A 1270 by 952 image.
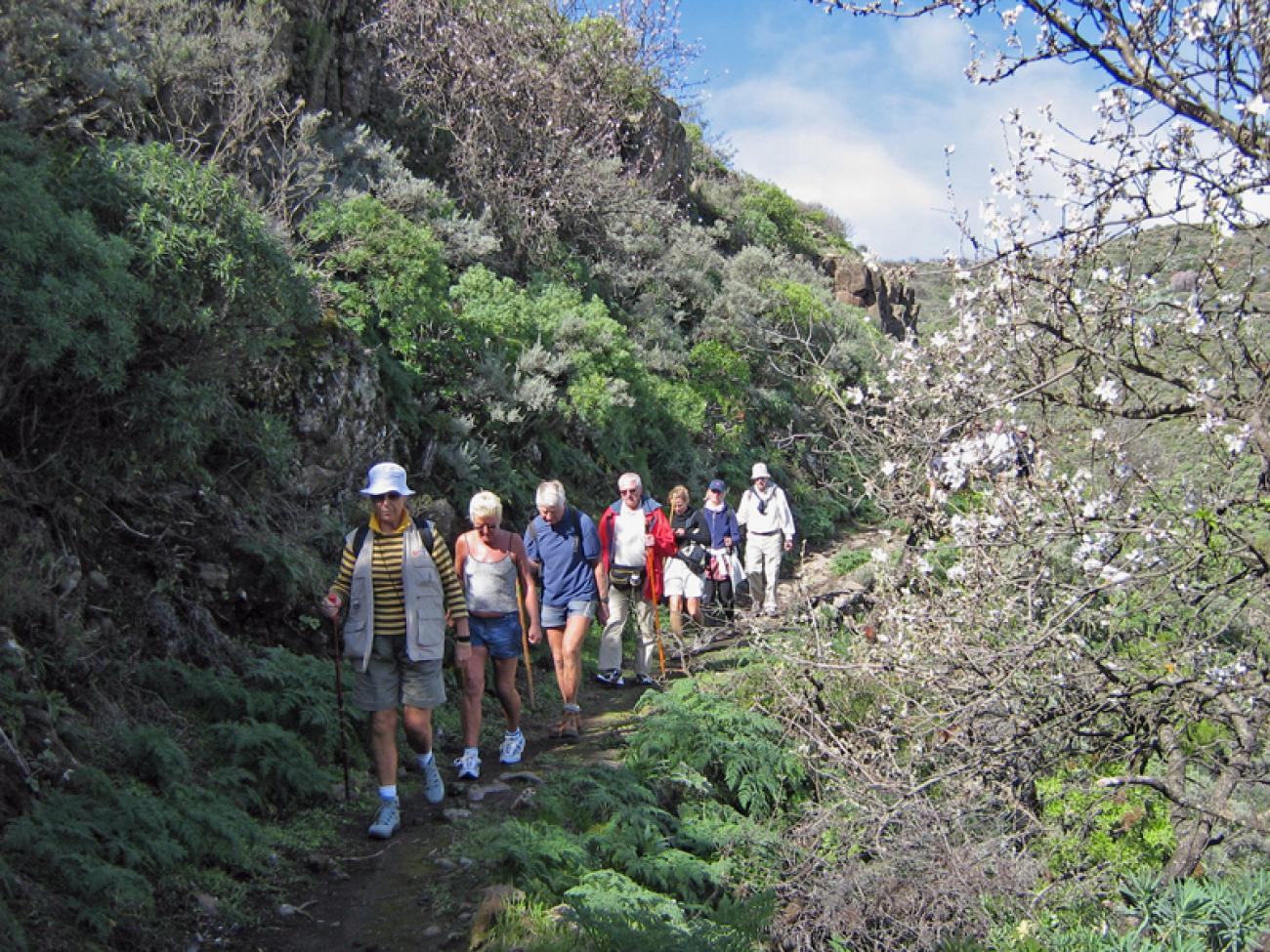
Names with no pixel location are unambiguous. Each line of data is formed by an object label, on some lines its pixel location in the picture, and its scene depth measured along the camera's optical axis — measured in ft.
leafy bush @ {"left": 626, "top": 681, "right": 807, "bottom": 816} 23.67
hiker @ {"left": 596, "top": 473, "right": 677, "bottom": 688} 32.50
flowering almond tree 14.93
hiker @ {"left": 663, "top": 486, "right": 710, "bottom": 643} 35.40
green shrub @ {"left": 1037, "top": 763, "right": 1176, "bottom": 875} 20.51
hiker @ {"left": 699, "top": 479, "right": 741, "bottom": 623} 36.70
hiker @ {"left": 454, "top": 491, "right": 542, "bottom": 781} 24.29
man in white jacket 39.78
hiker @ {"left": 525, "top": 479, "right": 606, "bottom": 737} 27.96
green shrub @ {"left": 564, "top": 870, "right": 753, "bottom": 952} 13.87
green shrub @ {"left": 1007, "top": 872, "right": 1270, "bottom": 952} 16.80
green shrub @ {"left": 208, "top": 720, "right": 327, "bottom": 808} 20.48
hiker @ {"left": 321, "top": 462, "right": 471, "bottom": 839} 20.65
